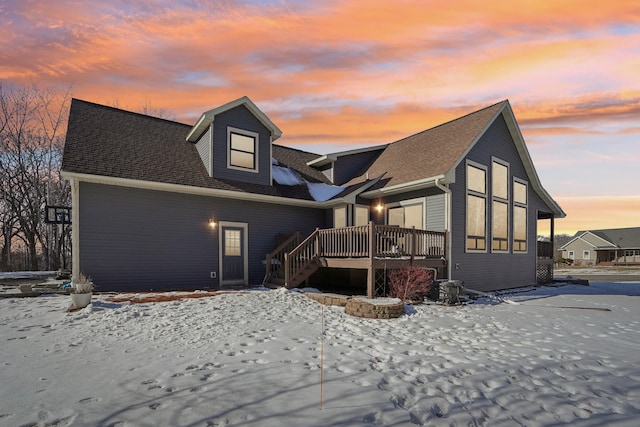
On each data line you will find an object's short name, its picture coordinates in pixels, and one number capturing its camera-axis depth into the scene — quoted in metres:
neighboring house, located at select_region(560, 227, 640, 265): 50.47
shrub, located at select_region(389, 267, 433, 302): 10.46
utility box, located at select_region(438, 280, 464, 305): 10.43
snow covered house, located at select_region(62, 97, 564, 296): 10.96
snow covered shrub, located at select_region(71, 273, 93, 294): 7.82
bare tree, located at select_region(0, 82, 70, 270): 24.12
